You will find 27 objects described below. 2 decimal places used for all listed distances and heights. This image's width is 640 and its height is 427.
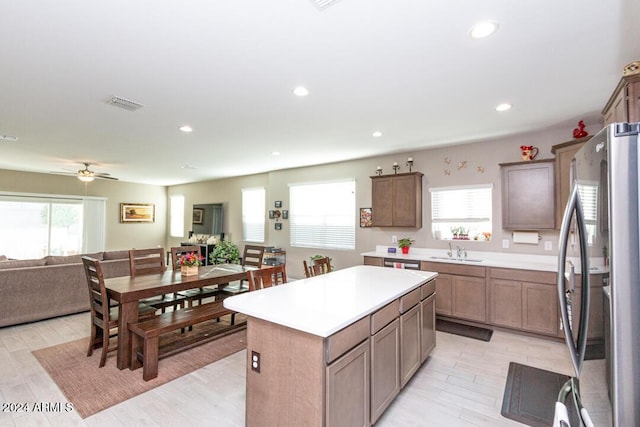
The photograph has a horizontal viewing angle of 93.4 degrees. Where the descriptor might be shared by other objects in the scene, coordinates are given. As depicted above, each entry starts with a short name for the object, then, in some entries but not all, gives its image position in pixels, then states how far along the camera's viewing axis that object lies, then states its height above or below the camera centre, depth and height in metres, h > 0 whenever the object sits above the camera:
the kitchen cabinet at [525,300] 3.63 -0.99
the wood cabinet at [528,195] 3.90 +0.36
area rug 2.50 -1.47
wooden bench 2.77 -1.07
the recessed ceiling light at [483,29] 1.90 +1.25
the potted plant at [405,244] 5.14 -0.39
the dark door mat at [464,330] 3.87 -1.46
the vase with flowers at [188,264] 3.80 -0.57
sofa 4.02 -0.99
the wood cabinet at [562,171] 3.63 +0.63
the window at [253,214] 7.68 +0.15
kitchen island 1.62 -0.80
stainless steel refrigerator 0.94 -0.19
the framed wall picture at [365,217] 5.73 +0.06
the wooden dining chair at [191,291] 4.07 -1.03
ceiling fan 5.94 +0.86
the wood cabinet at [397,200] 4.97 +0.36
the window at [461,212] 4.62 +0.15
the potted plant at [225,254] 7.50 -0.87
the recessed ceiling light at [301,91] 2.81 +1.23
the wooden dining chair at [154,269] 3.79 -0.69
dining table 2.94 -0.73
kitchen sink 4.41 -0.56
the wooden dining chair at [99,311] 2.97 -1.01
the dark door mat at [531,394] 2.30 -1.47
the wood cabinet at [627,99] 2.22 +0.96
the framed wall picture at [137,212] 9.34 +0.22
